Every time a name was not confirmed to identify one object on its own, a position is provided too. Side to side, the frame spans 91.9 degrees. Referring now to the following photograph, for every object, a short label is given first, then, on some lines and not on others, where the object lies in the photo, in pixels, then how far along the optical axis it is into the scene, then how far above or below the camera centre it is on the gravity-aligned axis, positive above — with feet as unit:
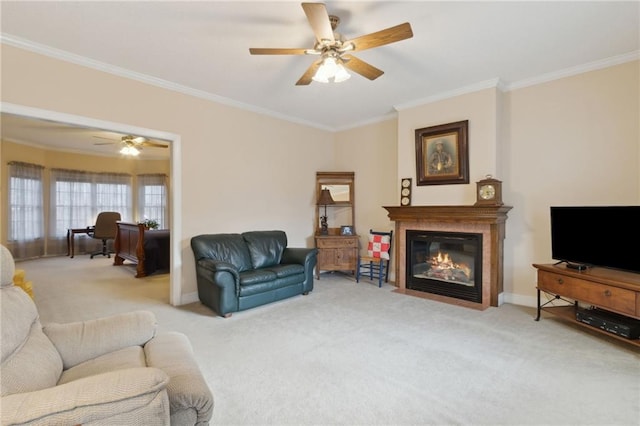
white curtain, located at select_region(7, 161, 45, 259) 22.85 +0.01
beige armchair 3.15 -2.10
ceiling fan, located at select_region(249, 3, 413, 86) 7.08 +4.33
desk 25.41 -2.13
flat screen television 9.09 -0.81
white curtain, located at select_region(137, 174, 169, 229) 29.45 +1.26
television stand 8.42 -2.35
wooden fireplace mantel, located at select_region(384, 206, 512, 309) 12.57 -0.68
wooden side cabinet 17.34 -2.32
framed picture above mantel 13.60 +2.62
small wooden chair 16.73 -2.43
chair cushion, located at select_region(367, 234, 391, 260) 16.75 -1.91
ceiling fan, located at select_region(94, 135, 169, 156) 20.31 +4.52
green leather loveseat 11.66 -2.51
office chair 25.81 -1.49
